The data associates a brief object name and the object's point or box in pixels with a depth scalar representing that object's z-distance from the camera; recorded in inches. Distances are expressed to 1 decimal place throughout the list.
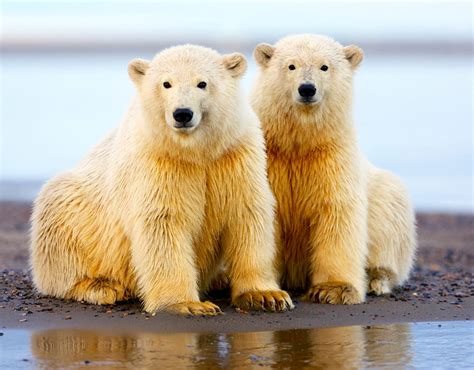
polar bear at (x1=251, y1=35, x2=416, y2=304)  699.4
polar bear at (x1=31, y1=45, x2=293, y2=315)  645.3
